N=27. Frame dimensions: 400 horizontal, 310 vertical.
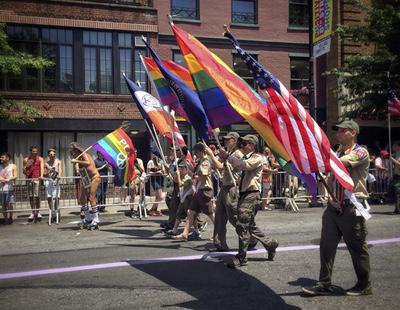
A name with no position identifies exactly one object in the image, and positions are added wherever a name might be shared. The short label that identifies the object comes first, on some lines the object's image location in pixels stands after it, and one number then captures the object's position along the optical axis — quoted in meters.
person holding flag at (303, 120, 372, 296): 5.05
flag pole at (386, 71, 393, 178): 13.42
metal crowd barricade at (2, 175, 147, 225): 11.96
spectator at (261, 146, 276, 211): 13.44
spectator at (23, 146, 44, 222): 12.03
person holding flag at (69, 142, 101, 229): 10.08
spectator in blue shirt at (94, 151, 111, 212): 12.69
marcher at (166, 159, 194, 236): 8.94
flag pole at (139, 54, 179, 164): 9.22
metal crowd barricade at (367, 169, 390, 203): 14.56
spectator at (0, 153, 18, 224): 11.64
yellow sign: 14.47
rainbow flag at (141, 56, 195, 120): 9.63
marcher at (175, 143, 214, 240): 8.28
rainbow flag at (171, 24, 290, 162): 5.73
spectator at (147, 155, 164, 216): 12.88
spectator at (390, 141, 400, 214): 11.89
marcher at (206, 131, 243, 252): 7.20
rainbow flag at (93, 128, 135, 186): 10.73
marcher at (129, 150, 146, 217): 12.71
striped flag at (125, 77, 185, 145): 9.80
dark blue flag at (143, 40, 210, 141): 8.30
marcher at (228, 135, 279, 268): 6.42
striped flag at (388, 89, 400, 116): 14.16
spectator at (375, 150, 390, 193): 14.51
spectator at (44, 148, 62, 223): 11.87
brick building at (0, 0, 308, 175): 17.95
